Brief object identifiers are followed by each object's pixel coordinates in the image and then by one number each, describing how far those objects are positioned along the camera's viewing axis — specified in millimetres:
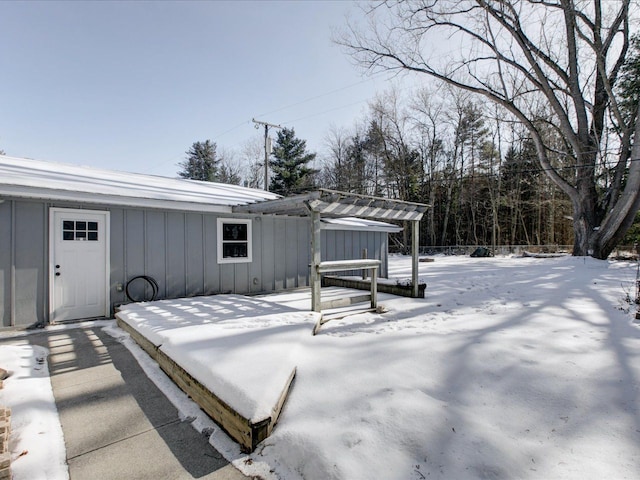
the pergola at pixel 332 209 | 4875
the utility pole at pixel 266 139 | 16875
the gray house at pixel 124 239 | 4621
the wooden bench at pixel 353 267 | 4855
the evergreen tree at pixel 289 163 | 25484
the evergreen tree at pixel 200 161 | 31125
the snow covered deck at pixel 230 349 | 2158
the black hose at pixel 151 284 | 5516
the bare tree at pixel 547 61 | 12516
